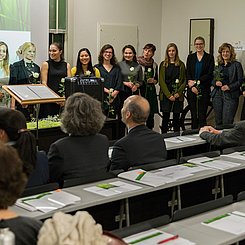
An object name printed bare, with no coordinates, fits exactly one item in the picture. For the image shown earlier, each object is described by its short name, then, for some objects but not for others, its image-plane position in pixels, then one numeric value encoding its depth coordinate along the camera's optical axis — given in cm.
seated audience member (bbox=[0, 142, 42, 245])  184
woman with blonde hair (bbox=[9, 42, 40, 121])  711
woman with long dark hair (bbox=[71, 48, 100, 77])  730
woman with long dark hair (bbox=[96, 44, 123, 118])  764
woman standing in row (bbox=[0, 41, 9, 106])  718
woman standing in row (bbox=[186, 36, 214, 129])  844
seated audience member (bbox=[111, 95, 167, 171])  409
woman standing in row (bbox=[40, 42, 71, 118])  721
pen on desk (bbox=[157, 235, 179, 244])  242
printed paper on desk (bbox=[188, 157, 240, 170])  399
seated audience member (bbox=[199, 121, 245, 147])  495
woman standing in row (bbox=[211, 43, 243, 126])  823
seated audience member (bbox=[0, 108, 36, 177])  319
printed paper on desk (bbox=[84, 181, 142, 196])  321
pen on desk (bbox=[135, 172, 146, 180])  357
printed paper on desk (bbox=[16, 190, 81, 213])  285
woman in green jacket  834
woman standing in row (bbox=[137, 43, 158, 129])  830
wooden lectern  555
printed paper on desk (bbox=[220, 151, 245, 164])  427
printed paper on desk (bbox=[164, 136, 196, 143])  523
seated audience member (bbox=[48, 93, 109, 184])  358
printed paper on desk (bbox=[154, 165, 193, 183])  362
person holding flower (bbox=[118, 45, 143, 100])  790
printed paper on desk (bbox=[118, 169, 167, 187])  347
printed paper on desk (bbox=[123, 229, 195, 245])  241
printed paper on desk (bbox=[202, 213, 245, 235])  263
